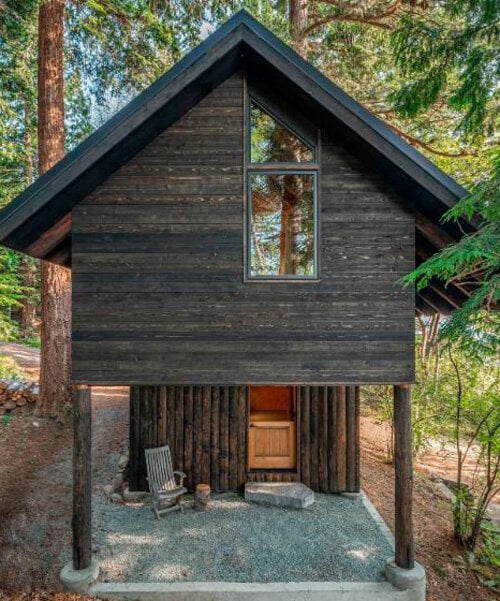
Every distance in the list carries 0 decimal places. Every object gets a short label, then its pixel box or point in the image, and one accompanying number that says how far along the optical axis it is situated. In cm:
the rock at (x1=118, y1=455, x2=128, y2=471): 702
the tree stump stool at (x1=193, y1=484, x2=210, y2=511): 581
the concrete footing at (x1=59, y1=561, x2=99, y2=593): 404
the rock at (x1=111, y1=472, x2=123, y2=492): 636
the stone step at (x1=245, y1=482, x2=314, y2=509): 595
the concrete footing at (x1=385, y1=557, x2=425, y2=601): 413
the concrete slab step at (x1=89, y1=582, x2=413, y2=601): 409
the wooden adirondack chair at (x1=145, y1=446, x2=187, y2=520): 564
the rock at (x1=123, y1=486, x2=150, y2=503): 620
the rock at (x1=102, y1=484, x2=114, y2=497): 624
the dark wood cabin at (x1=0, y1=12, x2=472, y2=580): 416
